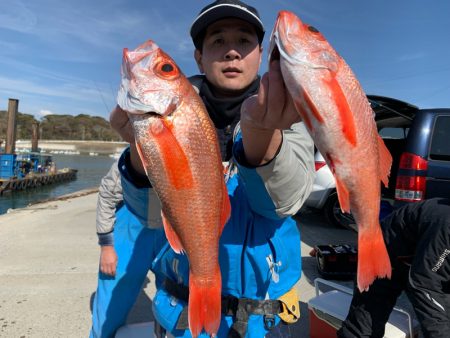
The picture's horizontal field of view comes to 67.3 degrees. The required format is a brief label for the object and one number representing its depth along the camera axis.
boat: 25.00
